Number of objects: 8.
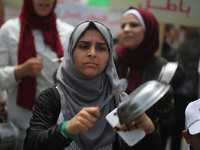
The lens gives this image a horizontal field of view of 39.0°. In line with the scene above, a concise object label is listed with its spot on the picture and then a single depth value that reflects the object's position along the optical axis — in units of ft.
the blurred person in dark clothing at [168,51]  11.49
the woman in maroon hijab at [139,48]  8.23
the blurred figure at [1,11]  7.93
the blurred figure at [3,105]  8.15
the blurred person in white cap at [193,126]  4.99
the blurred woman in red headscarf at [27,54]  7.48
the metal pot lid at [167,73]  3.74
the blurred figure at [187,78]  12.10
